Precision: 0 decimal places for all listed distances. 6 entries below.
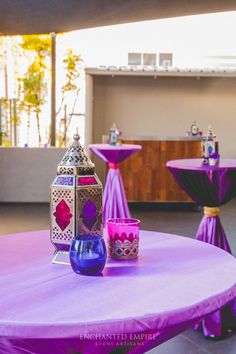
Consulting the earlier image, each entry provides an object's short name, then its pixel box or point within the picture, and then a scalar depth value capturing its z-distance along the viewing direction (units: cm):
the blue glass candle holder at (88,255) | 131
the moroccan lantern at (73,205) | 143
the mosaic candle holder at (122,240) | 149
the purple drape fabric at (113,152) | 536
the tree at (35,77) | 775
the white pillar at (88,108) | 784
